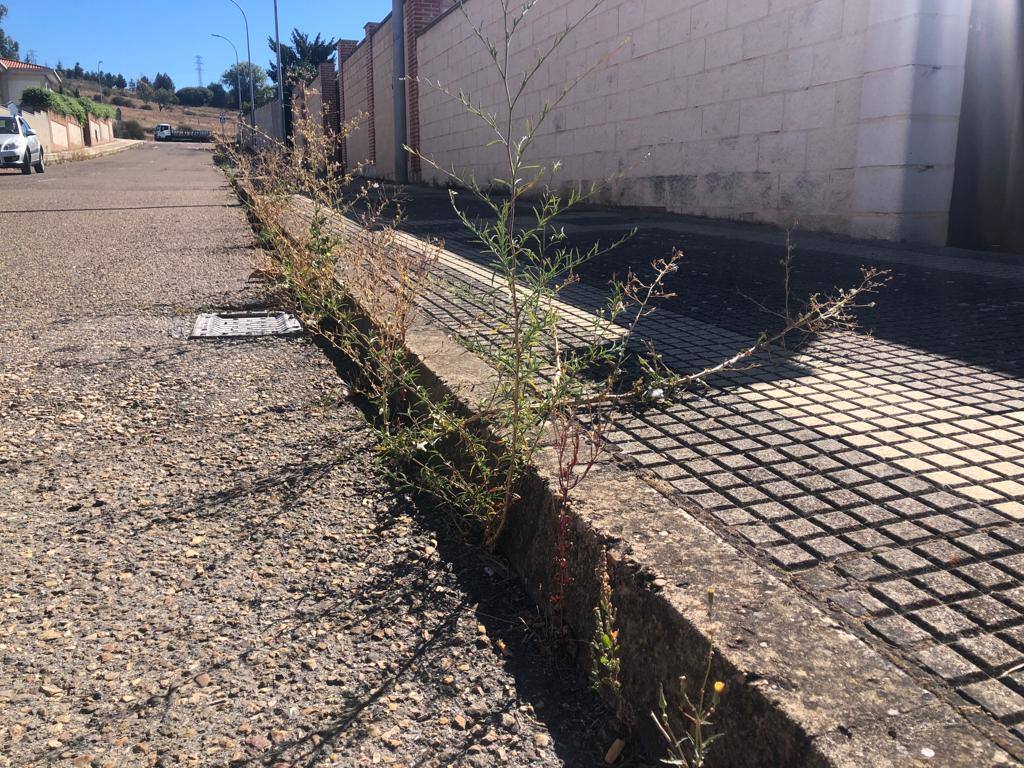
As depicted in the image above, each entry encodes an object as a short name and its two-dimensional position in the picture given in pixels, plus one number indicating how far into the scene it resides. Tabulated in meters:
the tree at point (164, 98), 112.47
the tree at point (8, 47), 91.69
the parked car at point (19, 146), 22.44
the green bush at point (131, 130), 77.55
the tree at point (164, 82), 120.20
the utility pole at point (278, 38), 29.62
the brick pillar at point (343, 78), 26.62
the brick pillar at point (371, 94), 21.98
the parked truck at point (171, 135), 70.44
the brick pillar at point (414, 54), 18.45
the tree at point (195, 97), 117.81
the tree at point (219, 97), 116.88
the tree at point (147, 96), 109.56
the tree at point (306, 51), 58.75
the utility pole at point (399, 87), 16.31
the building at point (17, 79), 52.34
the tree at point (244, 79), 79.86
